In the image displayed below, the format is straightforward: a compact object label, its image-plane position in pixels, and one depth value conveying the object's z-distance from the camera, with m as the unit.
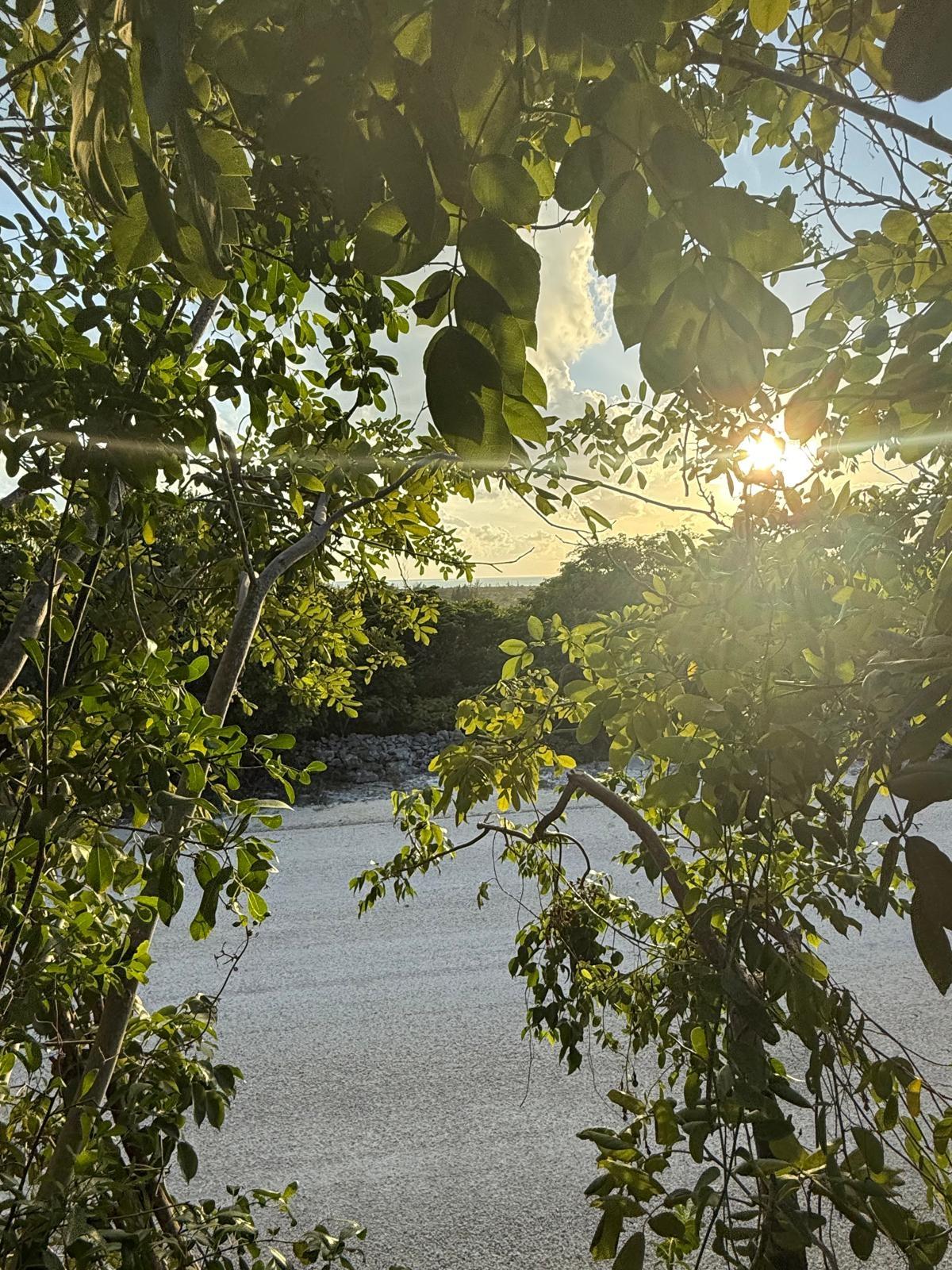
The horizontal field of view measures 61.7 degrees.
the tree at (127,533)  0.50
